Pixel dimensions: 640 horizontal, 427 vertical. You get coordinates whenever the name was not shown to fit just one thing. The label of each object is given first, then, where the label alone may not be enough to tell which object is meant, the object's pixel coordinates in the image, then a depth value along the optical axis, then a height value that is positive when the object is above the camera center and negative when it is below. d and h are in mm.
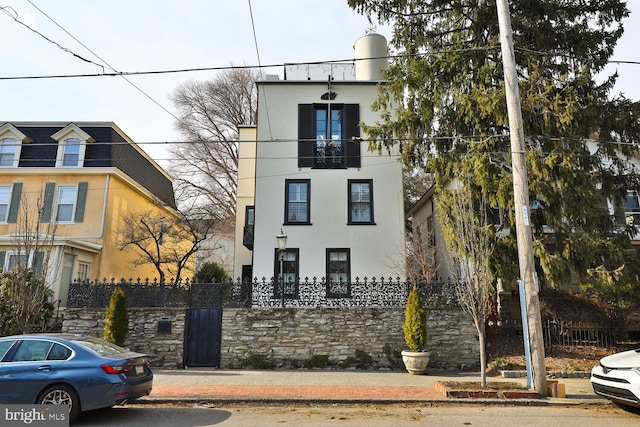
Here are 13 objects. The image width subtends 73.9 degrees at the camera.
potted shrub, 11336 -872
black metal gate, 12344 -691
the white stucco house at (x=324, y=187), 16156 +4490
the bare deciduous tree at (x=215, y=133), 28000 +11713
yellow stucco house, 19375 +5558
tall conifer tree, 11539 +5441
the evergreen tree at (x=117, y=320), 11847 -508
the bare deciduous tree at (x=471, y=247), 9656 +1361
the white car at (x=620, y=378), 7383 -1326
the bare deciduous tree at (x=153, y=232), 19922 +3284
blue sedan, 6762 -1154
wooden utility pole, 9000 +2204
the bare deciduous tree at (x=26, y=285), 10805 +411
